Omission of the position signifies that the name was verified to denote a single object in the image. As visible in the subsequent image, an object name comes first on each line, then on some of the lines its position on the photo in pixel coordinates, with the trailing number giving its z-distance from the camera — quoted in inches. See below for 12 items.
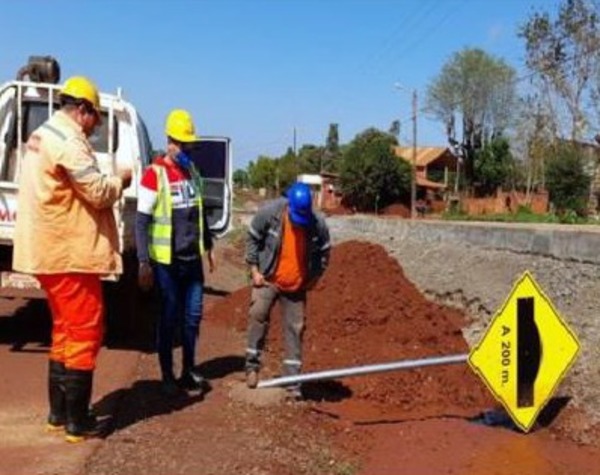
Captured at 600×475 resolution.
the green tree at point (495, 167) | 2982.3
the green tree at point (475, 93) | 3243.1
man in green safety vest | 252.2
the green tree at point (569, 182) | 1847.7
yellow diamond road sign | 260.7
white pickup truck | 324.5
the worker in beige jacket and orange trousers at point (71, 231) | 206.4
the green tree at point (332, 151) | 3772.1
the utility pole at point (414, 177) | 2135.8
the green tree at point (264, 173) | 4104.3
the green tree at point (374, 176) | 2514.8
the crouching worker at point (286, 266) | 277.0
